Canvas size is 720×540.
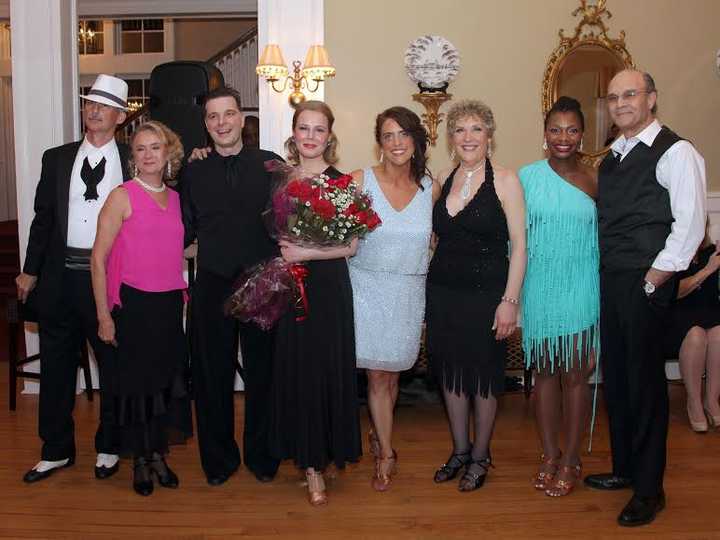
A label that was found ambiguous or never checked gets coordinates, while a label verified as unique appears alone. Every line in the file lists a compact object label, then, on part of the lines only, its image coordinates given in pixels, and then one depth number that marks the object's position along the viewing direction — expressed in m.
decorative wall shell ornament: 4.86
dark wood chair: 4.61
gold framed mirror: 5.03
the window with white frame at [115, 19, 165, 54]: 11.43
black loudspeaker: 4.55
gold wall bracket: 4.92
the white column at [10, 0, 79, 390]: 4.61
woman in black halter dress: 3.10
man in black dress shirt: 3.19
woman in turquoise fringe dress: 3.11
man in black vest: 2.82
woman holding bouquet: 3.09
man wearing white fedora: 3.39
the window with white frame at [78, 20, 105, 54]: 11.44
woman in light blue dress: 3.14
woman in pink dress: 3.15
